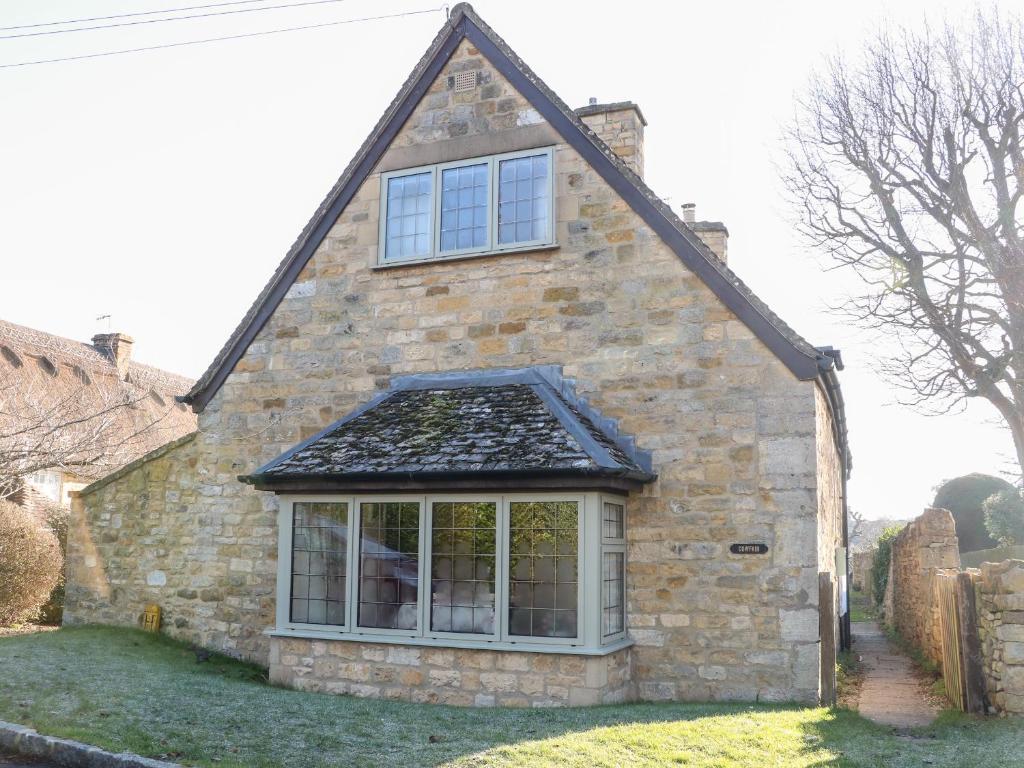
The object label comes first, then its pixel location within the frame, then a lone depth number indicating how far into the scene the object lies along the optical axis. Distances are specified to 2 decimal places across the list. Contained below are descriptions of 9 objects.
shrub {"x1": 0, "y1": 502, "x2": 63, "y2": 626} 14.16
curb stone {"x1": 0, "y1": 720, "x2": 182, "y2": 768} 6.58
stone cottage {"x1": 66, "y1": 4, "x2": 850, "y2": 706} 10.06
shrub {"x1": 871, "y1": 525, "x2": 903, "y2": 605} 21.64
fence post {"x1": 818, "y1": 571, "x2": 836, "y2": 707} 9.91
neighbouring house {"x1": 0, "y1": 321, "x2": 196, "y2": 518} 14.91
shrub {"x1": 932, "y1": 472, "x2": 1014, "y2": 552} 24.02
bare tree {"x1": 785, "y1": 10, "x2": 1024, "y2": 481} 17.56
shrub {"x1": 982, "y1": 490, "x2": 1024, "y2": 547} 19.31
